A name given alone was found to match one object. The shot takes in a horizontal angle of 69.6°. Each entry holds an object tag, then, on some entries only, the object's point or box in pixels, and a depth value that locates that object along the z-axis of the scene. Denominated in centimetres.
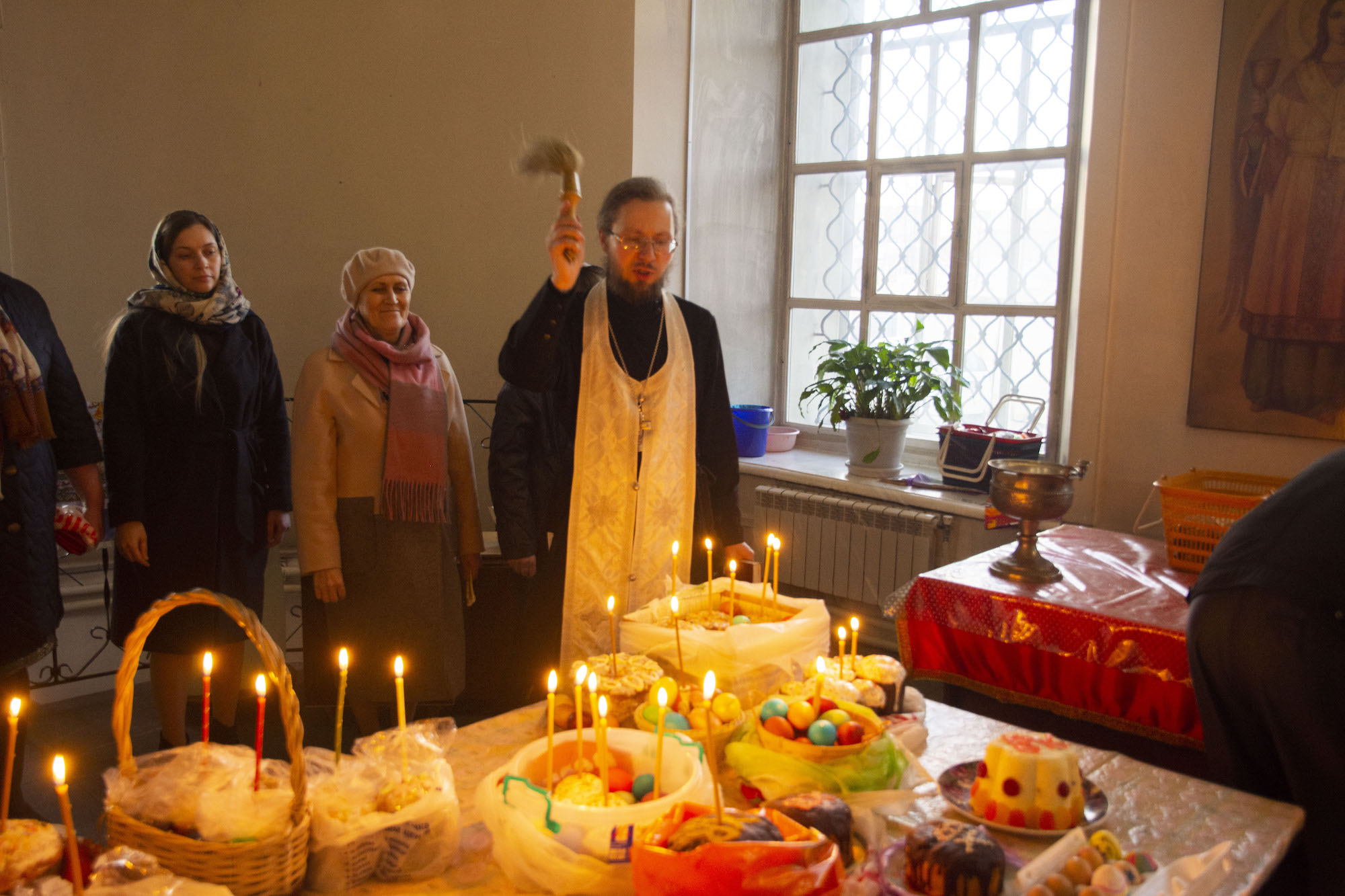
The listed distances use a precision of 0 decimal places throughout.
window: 389
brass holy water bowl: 231
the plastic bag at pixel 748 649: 161
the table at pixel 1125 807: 122
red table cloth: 208
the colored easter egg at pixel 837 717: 140
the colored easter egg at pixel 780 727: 138
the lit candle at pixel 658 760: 114
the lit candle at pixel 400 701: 115
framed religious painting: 289
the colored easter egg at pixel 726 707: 148
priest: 238
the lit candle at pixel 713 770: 105
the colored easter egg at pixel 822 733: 136
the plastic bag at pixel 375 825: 113
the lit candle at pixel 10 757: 92
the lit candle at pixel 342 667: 112
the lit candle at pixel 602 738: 119
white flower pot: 390
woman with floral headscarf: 253
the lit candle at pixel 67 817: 92
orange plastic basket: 237
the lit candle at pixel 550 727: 117
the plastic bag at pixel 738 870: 100
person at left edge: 220
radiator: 365
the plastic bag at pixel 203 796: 108
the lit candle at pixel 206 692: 108
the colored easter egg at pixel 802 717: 140
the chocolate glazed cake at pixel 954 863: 112
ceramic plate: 133
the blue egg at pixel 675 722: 142
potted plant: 385
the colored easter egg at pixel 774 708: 143
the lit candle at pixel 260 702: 110
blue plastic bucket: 433
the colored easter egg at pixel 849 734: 137
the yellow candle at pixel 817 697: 143
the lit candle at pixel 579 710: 122
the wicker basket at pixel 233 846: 105
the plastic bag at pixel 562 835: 111
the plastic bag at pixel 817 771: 132
